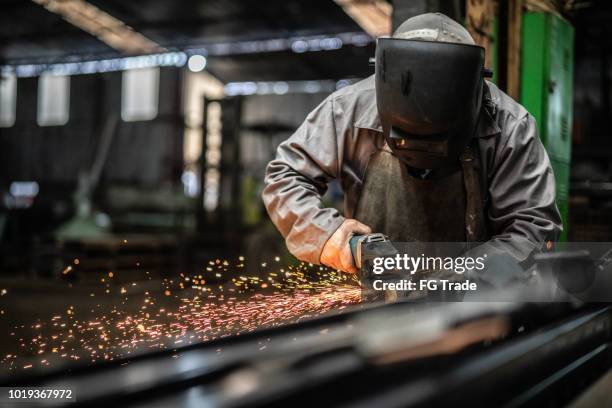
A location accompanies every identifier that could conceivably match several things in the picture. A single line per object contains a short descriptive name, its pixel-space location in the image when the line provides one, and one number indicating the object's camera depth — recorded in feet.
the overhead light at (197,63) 25.55
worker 3.69
